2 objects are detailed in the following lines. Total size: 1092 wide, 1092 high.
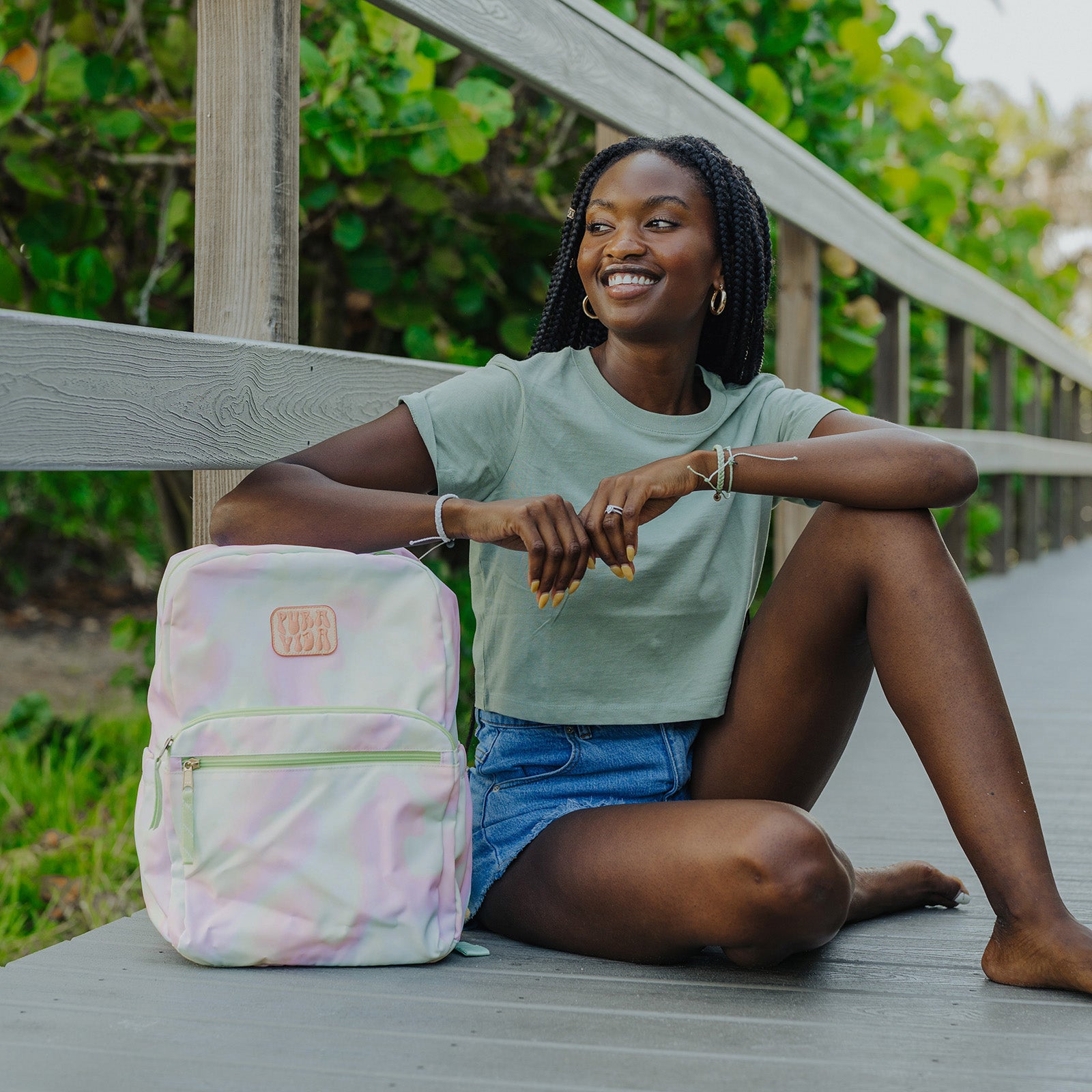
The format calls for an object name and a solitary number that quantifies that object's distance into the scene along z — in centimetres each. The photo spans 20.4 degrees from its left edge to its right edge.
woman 313
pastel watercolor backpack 303
